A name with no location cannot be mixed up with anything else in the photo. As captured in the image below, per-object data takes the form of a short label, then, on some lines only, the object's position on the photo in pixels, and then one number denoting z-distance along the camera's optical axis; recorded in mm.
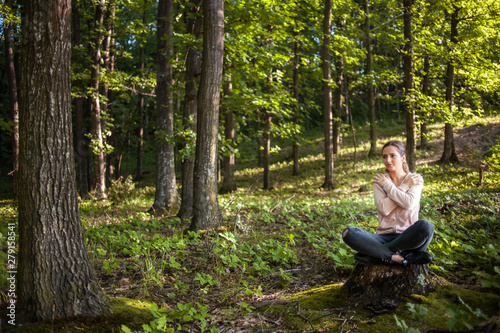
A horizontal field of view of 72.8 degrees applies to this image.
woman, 3611
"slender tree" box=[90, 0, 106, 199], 14661
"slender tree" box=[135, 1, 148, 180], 23156
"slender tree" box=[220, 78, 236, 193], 17483
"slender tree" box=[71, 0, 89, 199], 16281
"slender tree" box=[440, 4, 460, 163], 14723
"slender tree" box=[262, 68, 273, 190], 16031
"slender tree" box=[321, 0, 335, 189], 14812
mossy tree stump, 3664
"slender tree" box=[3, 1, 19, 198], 14094
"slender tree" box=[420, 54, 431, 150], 17469
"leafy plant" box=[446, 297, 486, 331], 2592
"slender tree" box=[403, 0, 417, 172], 10453
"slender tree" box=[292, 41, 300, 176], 17094
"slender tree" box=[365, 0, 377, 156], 19641
